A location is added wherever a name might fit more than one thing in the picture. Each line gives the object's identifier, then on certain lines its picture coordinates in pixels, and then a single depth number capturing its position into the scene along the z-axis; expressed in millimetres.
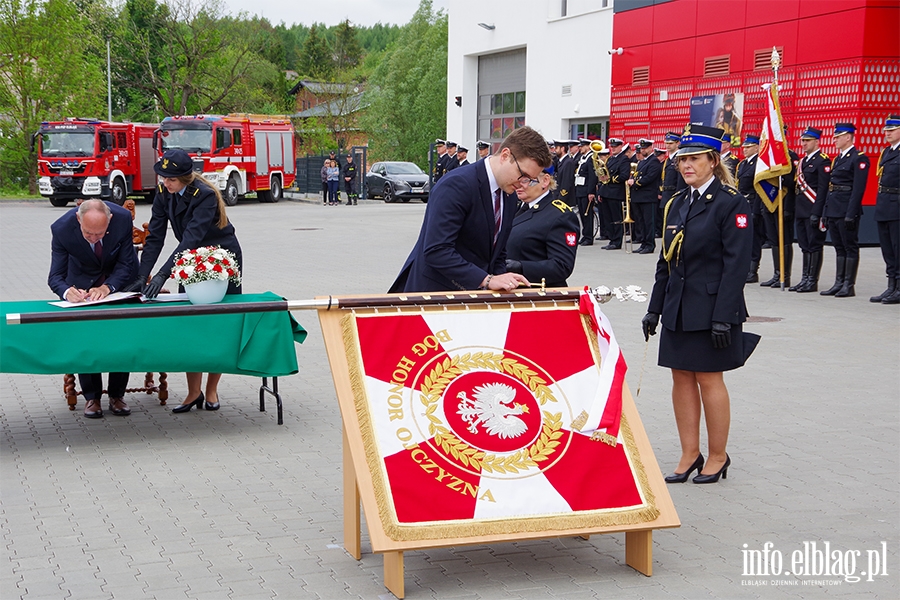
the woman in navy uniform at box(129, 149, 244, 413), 7141
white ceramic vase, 6672
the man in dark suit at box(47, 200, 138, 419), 7000
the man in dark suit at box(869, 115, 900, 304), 12789
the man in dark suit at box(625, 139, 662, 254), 19641
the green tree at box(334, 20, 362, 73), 106275
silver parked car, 40375
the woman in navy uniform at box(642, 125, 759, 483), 5434
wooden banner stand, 4078
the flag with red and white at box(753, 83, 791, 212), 13812
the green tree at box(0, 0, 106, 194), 42812
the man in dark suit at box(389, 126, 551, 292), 4762
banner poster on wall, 22578
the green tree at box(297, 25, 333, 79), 109512
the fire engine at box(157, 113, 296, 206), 34656
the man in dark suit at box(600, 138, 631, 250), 20641
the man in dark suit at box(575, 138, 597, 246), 21062
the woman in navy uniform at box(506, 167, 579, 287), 5914
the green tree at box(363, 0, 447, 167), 63781
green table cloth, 6289
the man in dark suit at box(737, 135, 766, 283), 14867
